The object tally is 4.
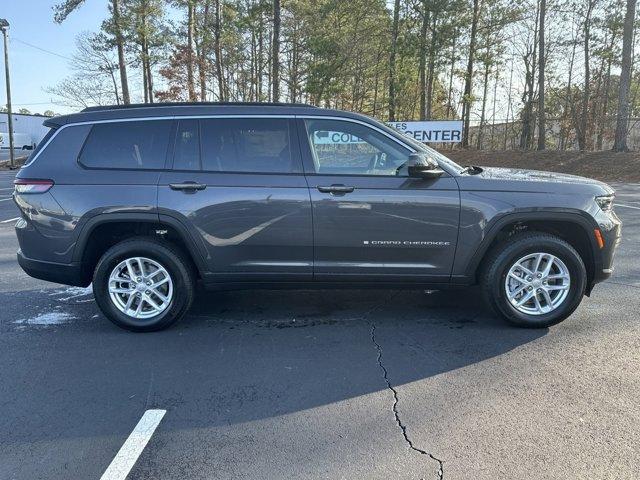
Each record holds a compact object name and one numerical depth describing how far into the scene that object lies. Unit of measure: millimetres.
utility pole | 26219
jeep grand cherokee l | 4113
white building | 62200
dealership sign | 20734
